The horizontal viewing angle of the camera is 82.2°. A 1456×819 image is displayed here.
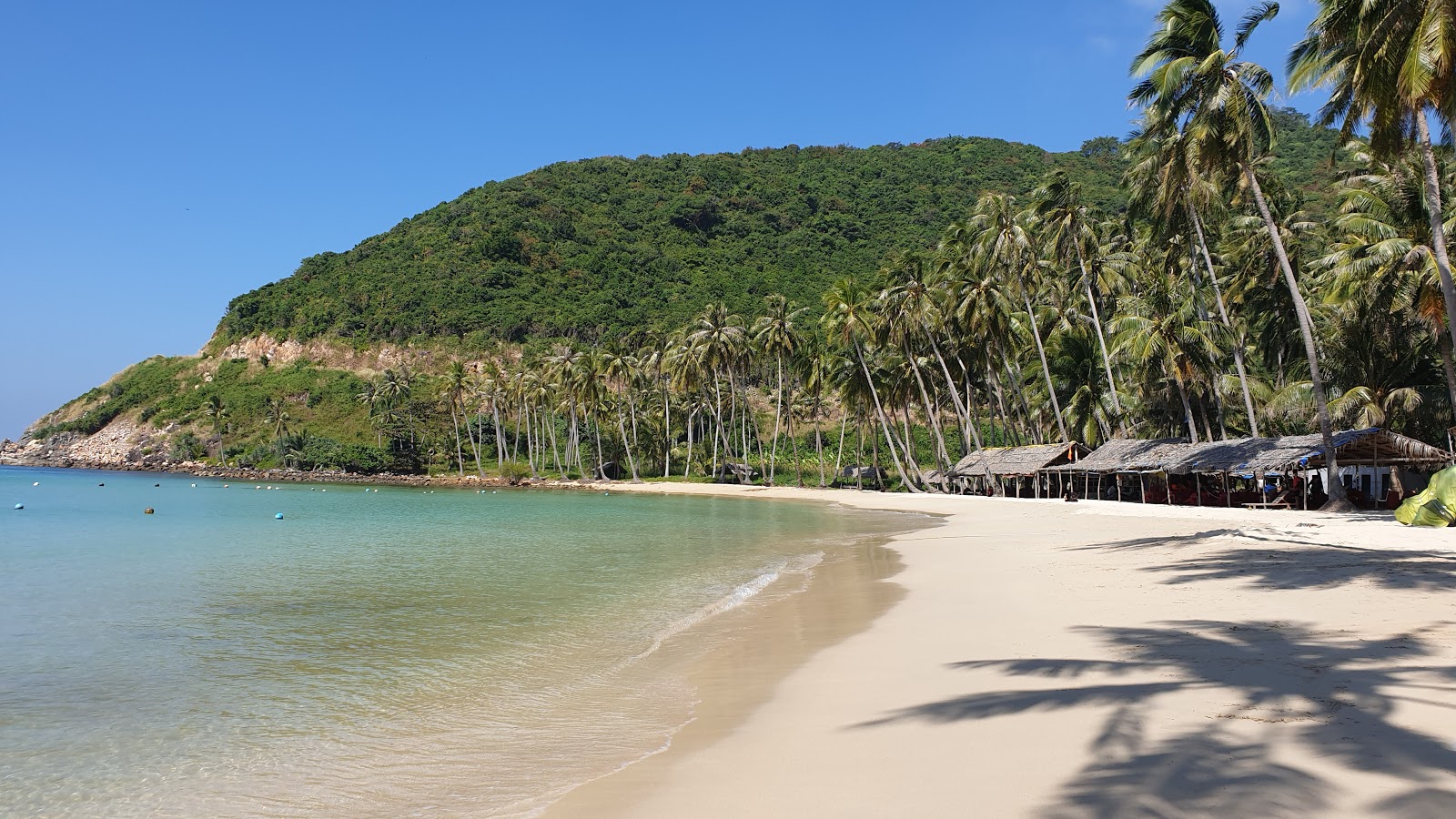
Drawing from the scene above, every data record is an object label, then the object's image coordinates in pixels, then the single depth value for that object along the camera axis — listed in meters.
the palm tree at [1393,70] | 13.17
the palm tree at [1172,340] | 33.84
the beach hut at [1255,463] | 25.64
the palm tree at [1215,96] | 22.98
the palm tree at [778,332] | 58.41
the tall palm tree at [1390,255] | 23.88
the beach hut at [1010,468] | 39.91
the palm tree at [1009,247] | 41.53
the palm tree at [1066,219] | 39.59
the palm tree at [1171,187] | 25.59
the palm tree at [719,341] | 60.97
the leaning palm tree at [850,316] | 48.44
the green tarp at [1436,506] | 16.41
